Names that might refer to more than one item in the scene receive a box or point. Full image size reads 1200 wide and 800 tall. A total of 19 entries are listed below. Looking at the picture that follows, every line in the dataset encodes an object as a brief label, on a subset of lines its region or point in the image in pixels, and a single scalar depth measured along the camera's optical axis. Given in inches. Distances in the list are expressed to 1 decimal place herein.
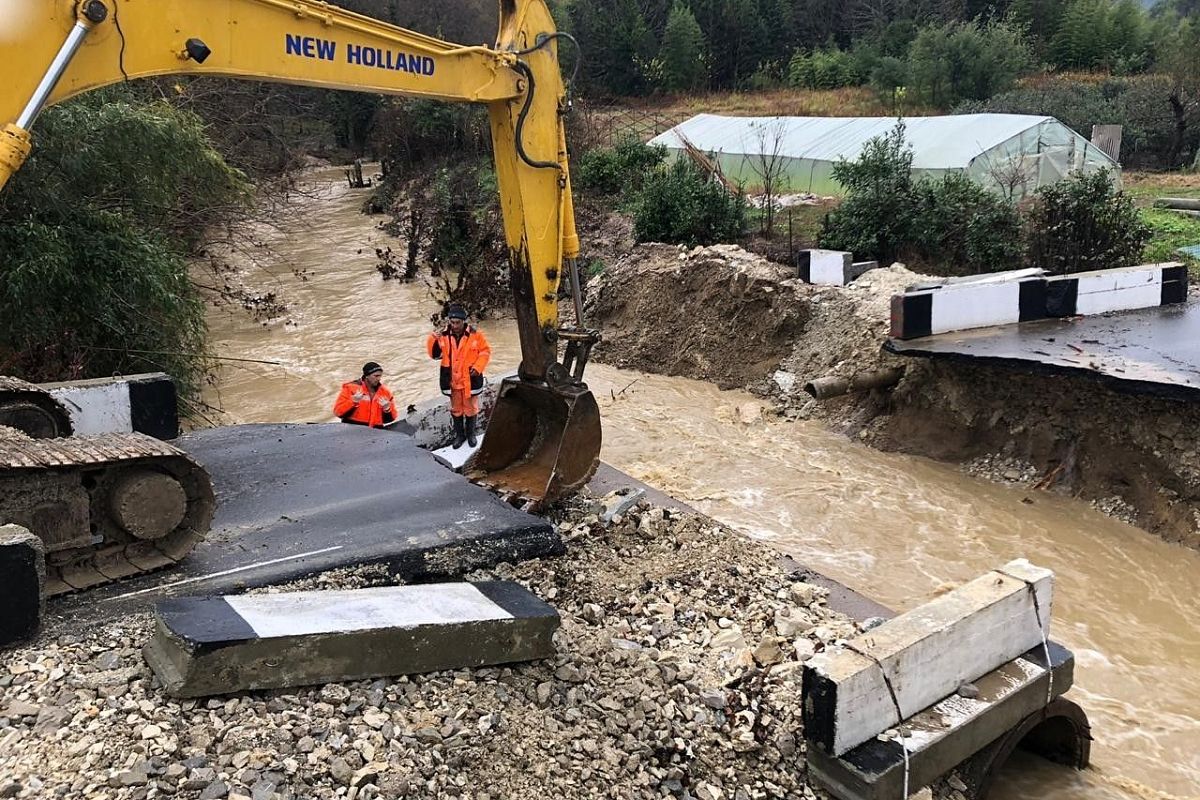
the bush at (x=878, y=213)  546.0
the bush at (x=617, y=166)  815.1
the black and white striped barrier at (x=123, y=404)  251.0
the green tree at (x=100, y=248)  347.9
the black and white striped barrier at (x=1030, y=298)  370.0
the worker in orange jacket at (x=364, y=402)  328.5
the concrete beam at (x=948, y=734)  145.8
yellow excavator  163.6
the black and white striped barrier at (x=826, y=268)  473.1
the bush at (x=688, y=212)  618.2
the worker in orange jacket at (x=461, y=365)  308.7
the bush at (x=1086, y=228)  470.3
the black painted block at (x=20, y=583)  138.2
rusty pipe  380.5
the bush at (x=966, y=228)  509.7
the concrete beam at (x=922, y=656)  146.4
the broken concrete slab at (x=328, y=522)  180.5
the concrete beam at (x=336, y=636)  132.3
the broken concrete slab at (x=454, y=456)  287.4
